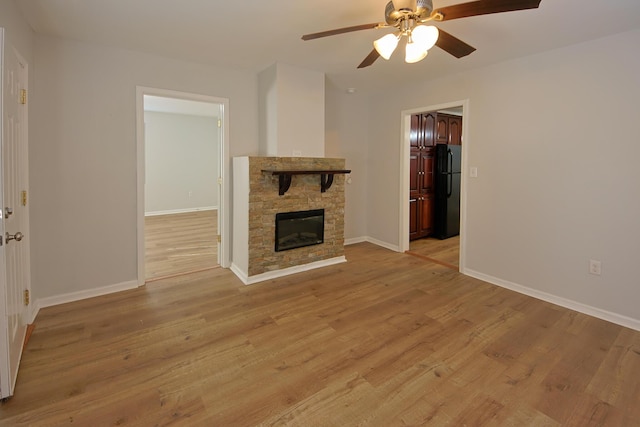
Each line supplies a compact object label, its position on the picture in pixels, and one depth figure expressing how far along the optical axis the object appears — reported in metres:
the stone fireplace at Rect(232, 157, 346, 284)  3.55
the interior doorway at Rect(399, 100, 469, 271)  3.89
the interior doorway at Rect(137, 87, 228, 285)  5.33
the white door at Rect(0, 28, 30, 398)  1.73
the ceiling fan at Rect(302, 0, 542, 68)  1.67
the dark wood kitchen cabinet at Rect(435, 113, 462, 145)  5.48
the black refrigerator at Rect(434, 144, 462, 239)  5.45
